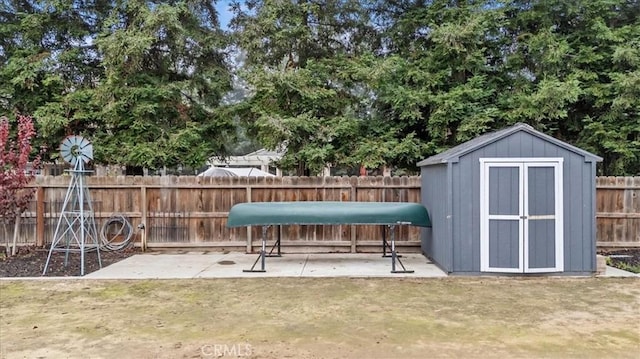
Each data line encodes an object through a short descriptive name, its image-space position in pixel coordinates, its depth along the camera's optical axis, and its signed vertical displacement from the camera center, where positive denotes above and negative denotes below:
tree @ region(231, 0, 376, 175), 9.68 +2.22
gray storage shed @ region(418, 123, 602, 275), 6.73 -0.31
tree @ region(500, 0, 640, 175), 9.21 +2.36
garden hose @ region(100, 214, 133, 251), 9.01 -0.94
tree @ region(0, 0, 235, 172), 9.59 +2.42
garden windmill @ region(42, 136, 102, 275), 7.20 +0.28
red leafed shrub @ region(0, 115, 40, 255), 7.78 +0.20
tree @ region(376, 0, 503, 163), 9.54 +2.35
